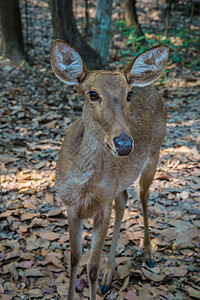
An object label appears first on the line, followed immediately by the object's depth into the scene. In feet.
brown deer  9.50
